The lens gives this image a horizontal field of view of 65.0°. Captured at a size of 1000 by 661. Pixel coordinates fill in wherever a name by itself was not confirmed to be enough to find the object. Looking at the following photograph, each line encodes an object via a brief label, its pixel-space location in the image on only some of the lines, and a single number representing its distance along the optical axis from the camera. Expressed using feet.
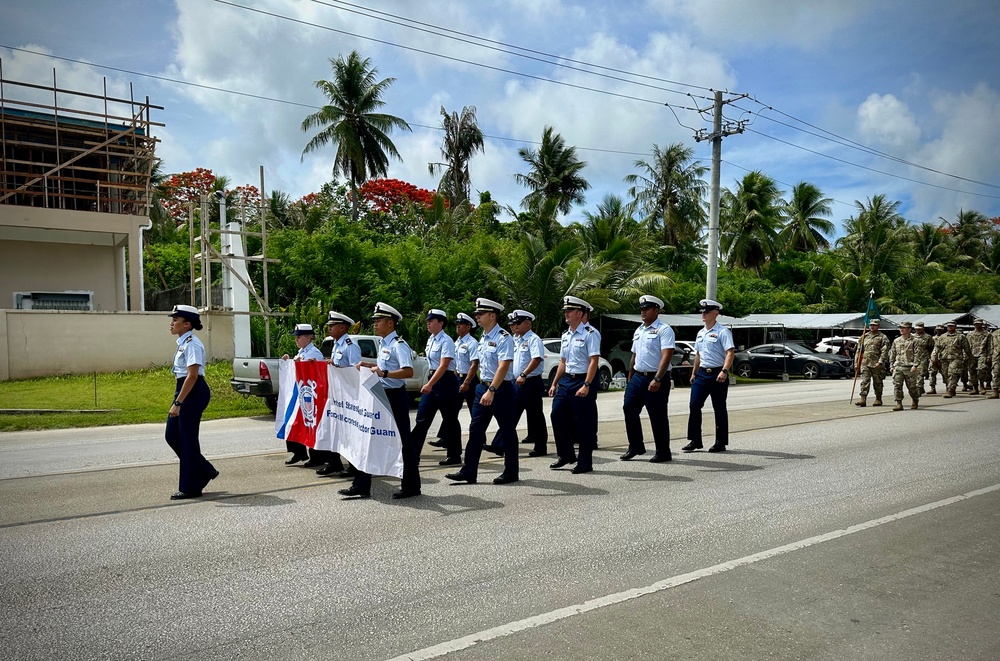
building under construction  73.10
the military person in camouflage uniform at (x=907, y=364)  50.67
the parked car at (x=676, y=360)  81.87
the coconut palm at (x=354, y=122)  122.72
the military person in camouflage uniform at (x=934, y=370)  63.98
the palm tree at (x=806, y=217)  175.73
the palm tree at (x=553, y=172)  144.97
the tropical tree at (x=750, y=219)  159.63
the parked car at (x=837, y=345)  102.59
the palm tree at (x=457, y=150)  151.53
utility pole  82.99
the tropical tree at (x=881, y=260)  140.77
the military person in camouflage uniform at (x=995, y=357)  59.27
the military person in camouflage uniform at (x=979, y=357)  63.67
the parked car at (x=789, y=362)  92.99
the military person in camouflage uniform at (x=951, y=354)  61.46
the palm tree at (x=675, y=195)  144.97
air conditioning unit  75.36
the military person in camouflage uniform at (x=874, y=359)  52.42
